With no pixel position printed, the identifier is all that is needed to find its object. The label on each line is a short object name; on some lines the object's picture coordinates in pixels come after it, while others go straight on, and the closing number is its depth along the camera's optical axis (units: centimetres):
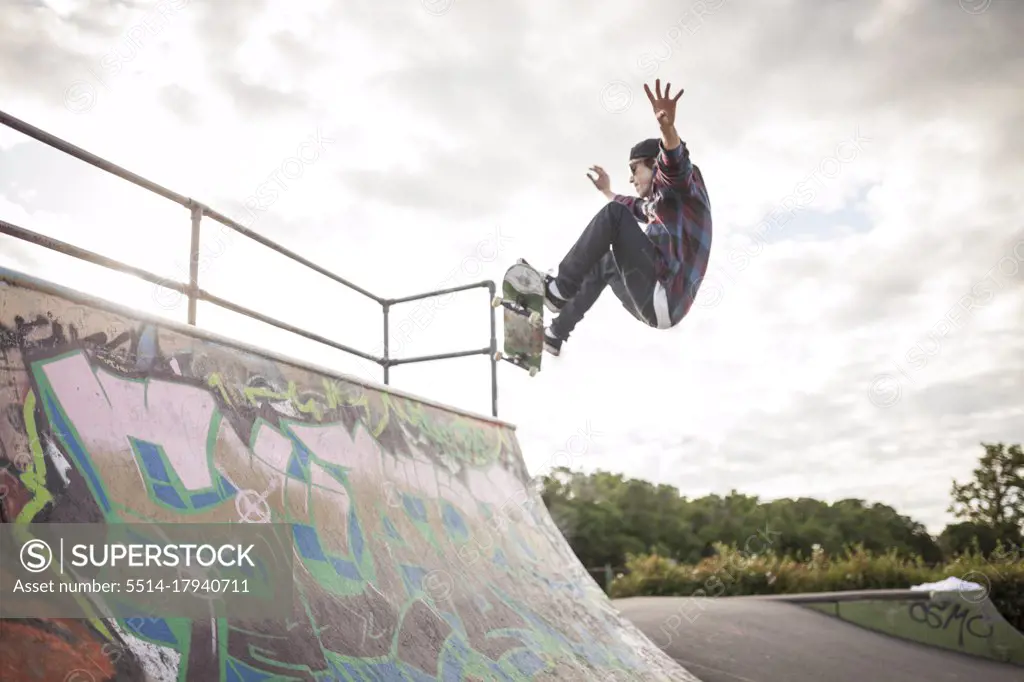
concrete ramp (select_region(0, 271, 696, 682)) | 313
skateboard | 517
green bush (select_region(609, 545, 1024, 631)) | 1631
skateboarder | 460
